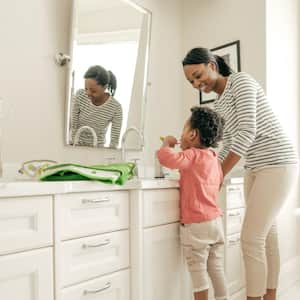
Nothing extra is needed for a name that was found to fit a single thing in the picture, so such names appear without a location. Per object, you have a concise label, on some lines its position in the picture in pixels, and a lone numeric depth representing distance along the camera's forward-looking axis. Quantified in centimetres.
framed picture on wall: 271
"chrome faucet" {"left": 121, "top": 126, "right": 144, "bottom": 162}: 221
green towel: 135
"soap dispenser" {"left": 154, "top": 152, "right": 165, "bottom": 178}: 214
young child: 165
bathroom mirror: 206
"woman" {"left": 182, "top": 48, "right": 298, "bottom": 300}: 170
